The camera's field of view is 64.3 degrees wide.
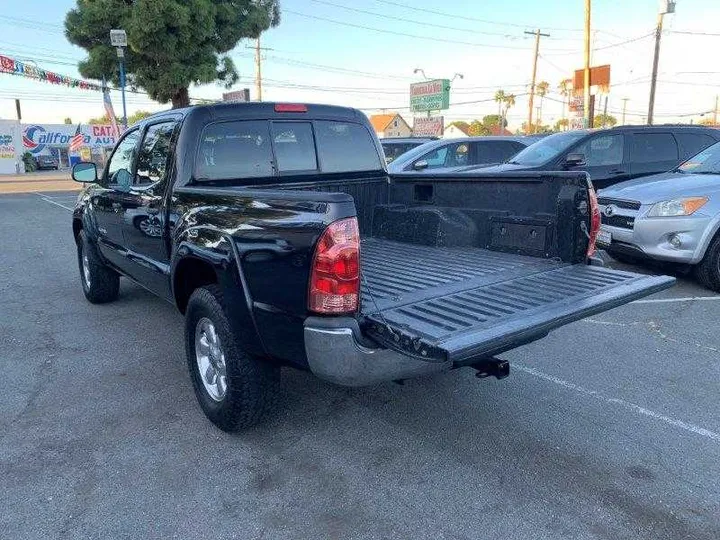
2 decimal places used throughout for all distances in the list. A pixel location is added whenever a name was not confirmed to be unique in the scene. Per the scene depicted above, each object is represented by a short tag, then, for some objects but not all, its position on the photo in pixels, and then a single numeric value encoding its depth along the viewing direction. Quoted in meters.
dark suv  8.96
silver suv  6.04
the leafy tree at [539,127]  72.34
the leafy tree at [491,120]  99.76
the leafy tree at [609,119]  81.93
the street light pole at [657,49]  25.83
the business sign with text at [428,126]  28.78
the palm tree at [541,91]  76.31
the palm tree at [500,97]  73.36
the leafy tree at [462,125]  101.99
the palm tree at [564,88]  66.03
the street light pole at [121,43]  18.12
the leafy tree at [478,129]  84.56
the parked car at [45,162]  48.88
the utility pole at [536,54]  41.03
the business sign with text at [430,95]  31.44
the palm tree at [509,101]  74.78
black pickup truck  2.58
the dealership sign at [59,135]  49.09
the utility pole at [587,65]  22.36
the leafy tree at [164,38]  20.86
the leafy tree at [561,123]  78.93
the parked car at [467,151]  11.36
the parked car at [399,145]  15.30
